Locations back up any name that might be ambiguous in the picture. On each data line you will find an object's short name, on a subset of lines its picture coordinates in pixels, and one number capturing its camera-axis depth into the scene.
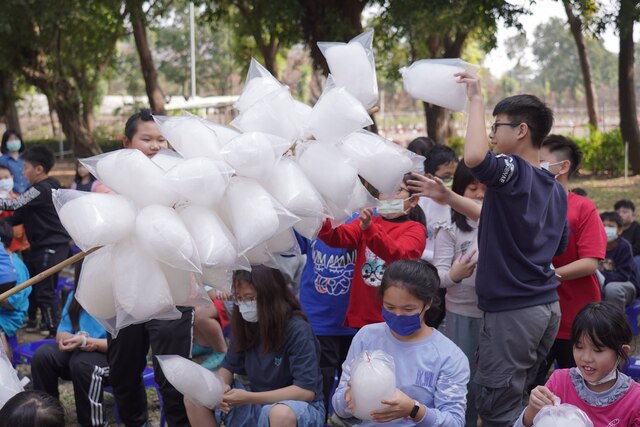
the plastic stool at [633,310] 5.63
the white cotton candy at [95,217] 2.33
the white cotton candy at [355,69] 2.70
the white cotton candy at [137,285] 2.41
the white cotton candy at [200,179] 2.35
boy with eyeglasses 3.12
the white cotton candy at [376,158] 2.68
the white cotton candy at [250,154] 2.40
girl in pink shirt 2.81
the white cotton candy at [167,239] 2.31
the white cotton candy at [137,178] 2.41
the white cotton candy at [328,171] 2.57
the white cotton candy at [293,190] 2.46
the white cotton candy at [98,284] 2.53
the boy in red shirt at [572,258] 3.78
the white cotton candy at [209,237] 2.36
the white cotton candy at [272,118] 2.55
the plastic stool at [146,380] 4.66
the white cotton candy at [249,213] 2.36
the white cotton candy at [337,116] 2.56
